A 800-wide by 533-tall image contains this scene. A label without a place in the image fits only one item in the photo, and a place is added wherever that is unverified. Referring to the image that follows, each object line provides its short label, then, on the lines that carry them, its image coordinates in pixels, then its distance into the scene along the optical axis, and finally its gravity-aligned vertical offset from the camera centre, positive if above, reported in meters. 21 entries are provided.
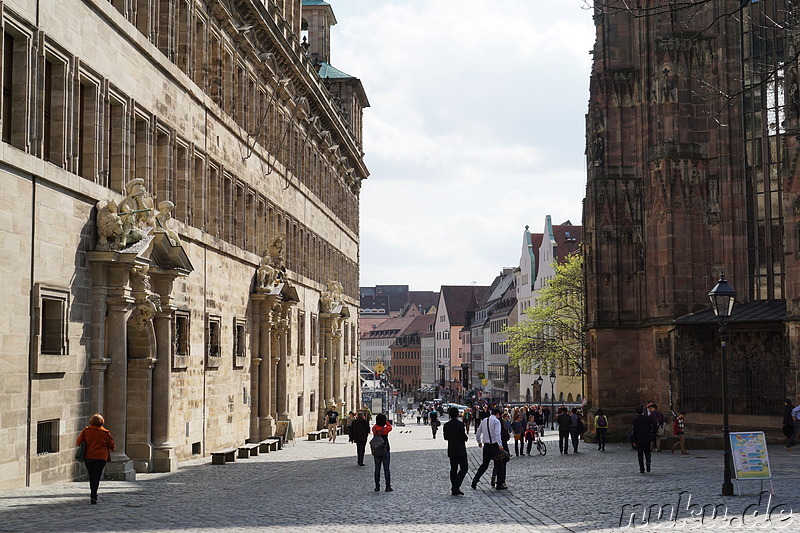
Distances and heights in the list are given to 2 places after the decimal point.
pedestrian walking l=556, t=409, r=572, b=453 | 32.66 -1.67
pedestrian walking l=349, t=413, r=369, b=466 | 26.12 -1.42
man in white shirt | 19.12 -1.20
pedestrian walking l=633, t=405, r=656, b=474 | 22.14 -1.30
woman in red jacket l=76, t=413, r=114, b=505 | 16.05 -1.02
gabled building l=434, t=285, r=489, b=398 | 160.88 +6.85
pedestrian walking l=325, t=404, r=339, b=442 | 42.03 -1.93
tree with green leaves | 65.38 +2.30
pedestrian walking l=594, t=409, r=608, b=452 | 33.97 -1.83
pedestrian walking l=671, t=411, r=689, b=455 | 30.98 -1.70
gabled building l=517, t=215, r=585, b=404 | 87.81 +8.33
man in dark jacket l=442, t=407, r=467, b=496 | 18.42 -1.25
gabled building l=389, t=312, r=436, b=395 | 186.25 +2.11
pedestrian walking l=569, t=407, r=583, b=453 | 33.25 -1.80
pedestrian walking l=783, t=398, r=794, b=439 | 28.55 -1.40
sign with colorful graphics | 16.56 -1.34
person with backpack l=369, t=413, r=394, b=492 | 19.52 -1.34
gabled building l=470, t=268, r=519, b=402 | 117.06 +3.40
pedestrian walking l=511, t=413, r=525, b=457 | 33.62 -1.79
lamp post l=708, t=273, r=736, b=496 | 18.64 +0.97
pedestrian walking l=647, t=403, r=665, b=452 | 30.65 -1.64
